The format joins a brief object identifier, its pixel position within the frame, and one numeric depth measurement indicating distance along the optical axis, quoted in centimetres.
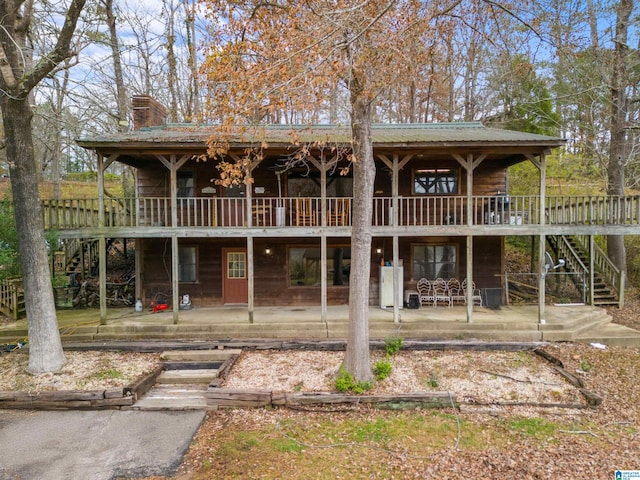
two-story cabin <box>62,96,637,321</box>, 1267
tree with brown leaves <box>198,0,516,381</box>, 606
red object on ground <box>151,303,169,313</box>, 1256
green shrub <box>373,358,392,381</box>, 771
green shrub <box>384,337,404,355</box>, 941
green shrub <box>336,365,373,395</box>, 716
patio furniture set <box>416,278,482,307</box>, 1313
